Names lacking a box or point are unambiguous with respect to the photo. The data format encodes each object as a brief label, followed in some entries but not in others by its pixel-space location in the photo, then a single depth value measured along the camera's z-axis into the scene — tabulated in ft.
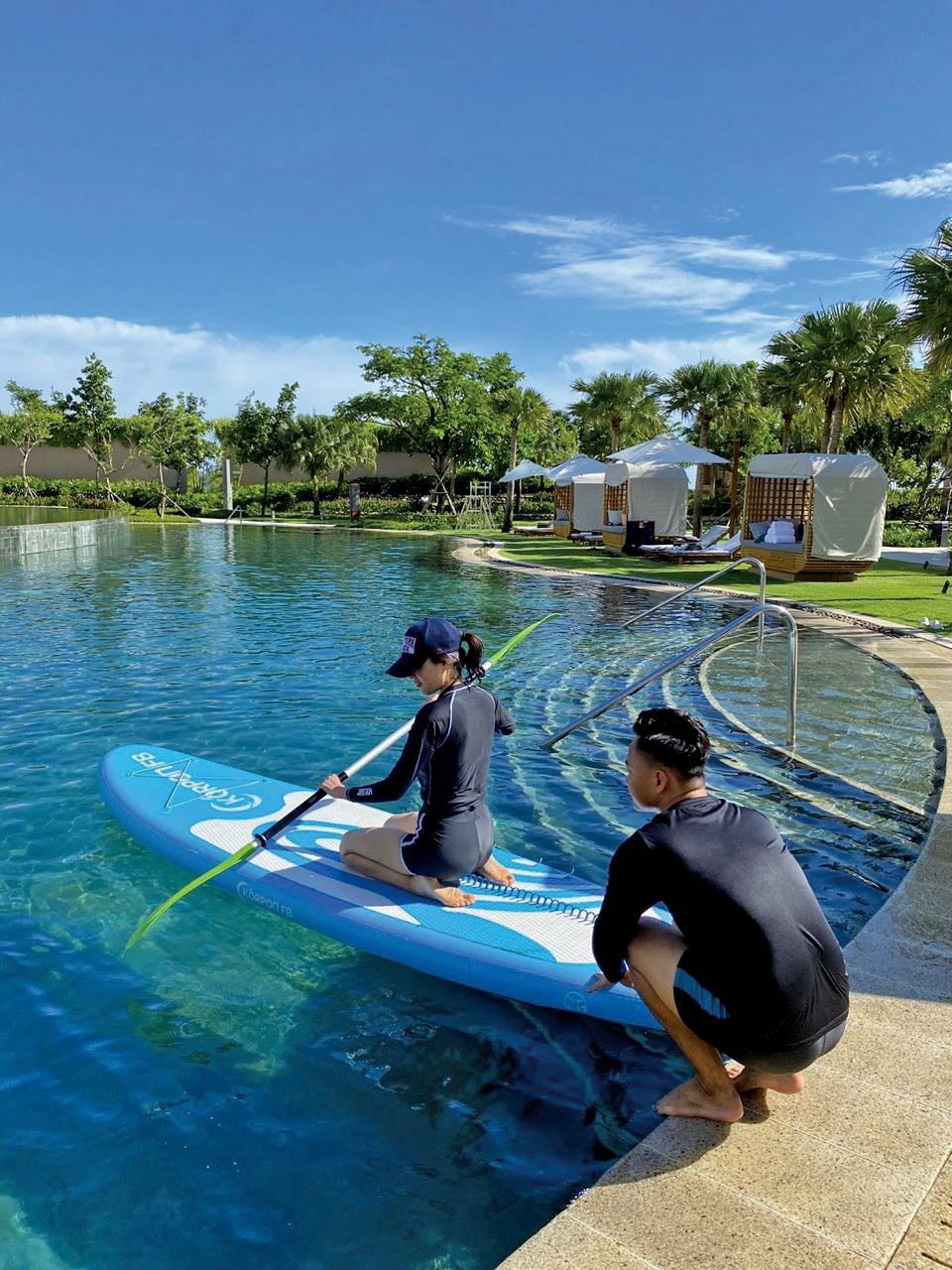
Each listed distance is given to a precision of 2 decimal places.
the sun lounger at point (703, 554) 84.17
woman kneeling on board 15.34
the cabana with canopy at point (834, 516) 69.26
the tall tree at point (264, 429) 171.94
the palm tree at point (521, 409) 145.79
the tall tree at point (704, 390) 112.37
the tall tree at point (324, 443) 167.32
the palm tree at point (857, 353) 80.53
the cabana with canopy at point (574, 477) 113.70
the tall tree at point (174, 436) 181.78
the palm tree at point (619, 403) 132.57
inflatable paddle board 14.16
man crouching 9.75
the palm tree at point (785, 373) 82.99
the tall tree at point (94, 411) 181.16
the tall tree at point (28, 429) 186.80
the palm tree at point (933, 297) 56.18
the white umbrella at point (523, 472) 132.67
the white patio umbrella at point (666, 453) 94.07
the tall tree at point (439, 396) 150.71
